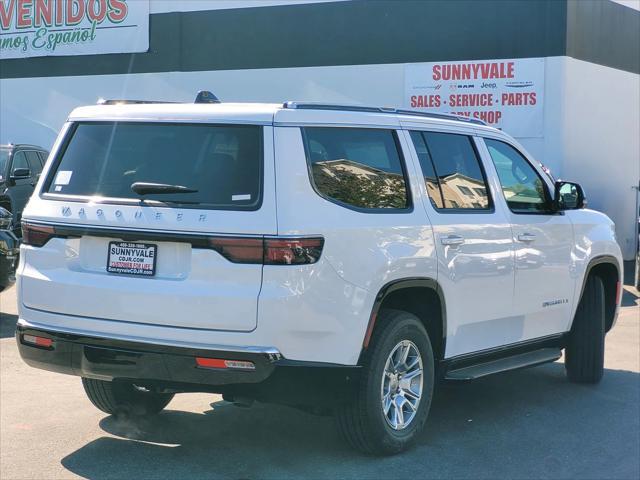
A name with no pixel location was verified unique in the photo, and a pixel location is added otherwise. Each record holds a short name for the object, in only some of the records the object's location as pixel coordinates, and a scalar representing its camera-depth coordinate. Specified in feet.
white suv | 16.08
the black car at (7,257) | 32.35
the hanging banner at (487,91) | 58.49
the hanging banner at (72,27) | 72.59
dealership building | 58.44
